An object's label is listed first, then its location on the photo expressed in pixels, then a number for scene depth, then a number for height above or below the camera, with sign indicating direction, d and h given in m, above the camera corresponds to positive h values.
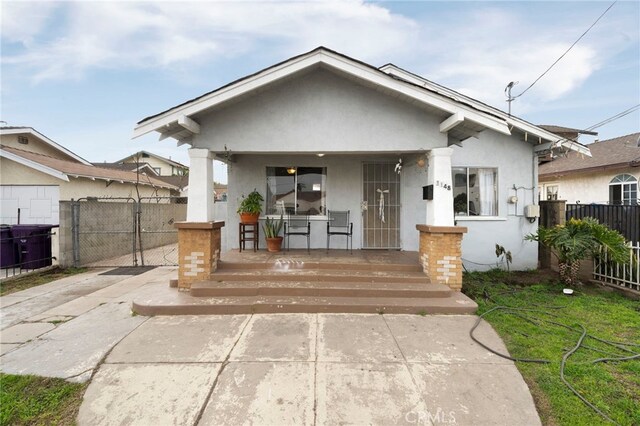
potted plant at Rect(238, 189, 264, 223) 6.85 +0.12
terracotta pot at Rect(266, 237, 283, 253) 6.95 -0.73
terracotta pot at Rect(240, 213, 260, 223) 6.92 -0.08
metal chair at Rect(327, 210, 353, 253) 7.36 -0.19
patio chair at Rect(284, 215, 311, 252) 7.53 -0.27
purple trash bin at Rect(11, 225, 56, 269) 7.57 -0.77
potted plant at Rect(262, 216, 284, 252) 6.96 -0.55
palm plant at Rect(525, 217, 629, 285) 5.76 -0.66
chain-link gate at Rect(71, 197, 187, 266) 8.34 -0.72
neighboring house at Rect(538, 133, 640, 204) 12.14 +1.76
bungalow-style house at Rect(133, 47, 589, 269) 4.88 +1.67
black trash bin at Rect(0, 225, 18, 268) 7.46 -0.98
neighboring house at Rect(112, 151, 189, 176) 29.31 +5.27
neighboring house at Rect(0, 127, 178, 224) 9.06 +0.95
